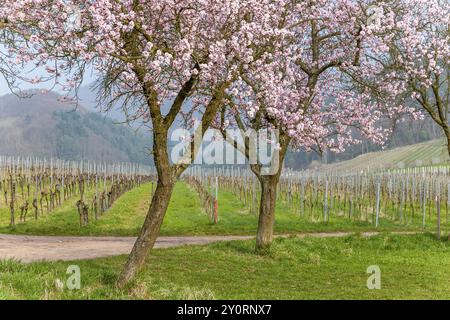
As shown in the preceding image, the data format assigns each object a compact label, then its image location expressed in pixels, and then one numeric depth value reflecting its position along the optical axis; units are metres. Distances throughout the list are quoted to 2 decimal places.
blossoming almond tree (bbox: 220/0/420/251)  18.17
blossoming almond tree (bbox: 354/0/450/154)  18.91
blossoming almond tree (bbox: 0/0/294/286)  12.05
